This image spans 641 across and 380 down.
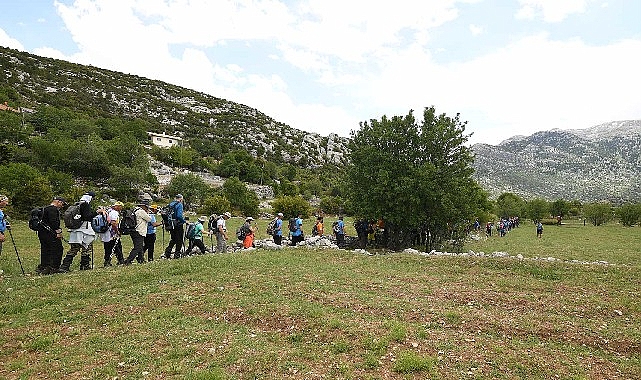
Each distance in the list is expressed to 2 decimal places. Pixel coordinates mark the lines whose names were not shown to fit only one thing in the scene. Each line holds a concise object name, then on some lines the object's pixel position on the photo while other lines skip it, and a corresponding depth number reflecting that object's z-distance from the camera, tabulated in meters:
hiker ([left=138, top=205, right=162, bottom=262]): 16.88
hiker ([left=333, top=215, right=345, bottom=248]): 27.38
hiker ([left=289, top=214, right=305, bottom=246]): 22.64
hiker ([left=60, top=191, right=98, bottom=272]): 14.12
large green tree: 26.38
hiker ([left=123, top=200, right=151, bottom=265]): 15.97
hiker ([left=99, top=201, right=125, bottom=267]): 15.54
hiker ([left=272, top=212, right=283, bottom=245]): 22.81
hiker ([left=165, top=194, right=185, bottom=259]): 17.09
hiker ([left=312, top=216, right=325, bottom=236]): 26.30
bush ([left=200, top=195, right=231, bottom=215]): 49.25
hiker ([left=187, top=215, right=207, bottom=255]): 18.50
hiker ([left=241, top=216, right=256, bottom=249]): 21.17
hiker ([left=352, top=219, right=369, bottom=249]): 28.30
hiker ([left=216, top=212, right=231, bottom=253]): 19.33
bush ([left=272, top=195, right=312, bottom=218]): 51.50
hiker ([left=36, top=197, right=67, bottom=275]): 13.88
